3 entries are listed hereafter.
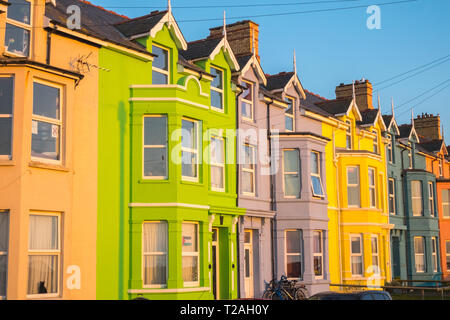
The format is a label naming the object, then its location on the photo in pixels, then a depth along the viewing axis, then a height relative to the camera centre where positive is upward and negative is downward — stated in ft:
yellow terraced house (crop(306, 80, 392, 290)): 98.02 +7.62
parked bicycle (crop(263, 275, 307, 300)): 73.56 -5.04
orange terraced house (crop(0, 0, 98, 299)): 50.31 +8.28
